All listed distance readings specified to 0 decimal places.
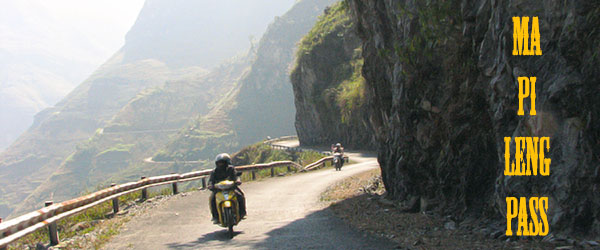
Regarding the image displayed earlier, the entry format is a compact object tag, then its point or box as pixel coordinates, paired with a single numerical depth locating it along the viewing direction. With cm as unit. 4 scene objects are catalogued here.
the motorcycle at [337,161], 2920
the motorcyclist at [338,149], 3007
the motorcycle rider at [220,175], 1033
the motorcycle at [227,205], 977
